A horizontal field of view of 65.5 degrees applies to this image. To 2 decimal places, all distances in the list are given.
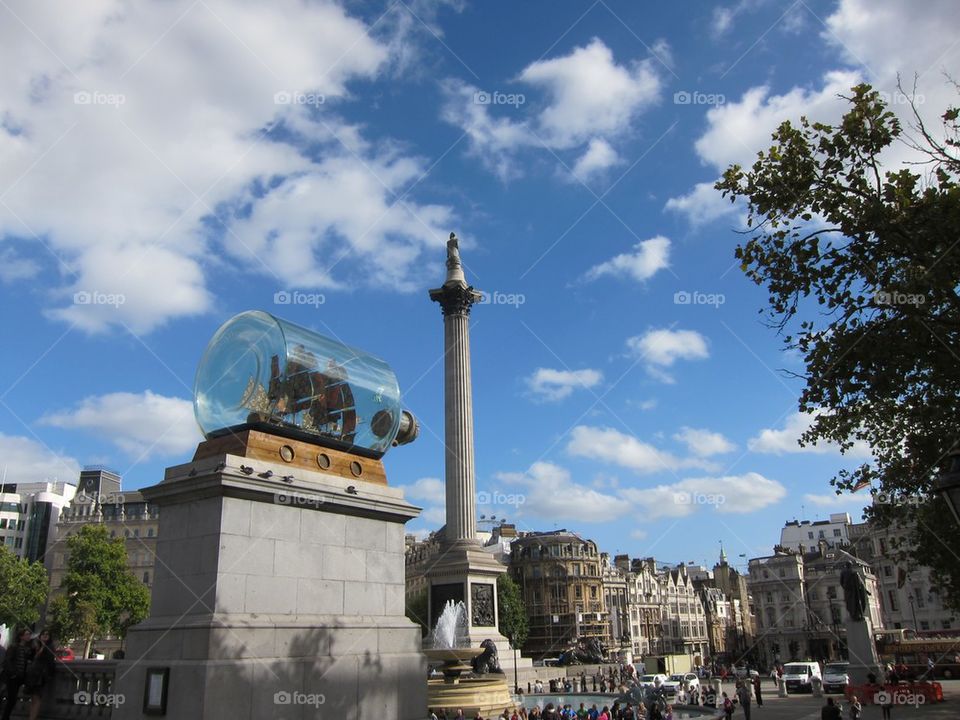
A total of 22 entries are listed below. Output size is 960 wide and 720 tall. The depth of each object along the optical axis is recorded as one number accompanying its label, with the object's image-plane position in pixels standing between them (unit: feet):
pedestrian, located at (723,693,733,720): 68.54
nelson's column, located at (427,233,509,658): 145.79
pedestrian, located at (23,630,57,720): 33.35
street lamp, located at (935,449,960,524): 22.98
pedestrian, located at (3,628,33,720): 33.94
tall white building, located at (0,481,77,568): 287.07
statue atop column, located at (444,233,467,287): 181.43
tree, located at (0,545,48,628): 164.66
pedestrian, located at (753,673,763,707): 97.21
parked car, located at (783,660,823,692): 121.39
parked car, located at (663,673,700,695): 114.62
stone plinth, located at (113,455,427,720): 28.71
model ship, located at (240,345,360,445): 33.86
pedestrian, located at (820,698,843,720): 50.01
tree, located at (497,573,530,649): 231.30
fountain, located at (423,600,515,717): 84.38
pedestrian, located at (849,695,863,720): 63.00
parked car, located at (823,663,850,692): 115.67
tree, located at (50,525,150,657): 184.44
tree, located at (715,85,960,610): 39.40
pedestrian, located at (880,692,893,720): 66.85
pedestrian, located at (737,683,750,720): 72.66
